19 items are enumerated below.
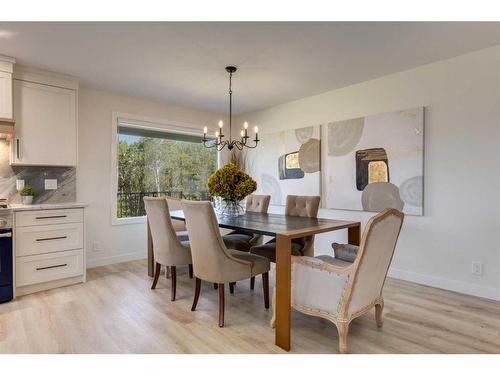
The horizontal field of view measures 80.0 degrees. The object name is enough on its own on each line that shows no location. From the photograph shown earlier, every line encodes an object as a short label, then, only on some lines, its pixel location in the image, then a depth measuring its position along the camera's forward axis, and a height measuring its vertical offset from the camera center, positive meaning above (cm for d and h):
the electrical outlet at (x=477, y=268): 292 -83
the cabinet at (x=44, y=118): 325 +72
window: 443 +28
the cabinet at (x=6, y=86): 300 +96
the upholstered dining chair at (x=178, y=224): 356 -55
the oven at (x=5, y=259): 280 -75
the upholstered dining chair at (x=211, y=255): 233 -59
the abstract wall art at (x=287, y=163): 437 +32
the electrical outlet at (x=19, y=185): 339 -5
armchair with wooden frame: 187 -65
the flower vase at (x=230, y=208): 330 -28
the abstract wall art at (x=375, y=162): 334 +27
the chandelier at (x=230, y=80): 312 +124
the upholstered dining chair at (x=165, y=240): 283 -56
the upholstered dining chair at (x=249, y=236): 355 -68
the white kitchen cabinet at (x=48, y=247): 299 -70
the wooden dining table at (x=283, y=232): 203 -37
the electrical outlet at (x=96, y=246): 403 -88
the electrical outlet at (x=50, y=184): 365 -3
